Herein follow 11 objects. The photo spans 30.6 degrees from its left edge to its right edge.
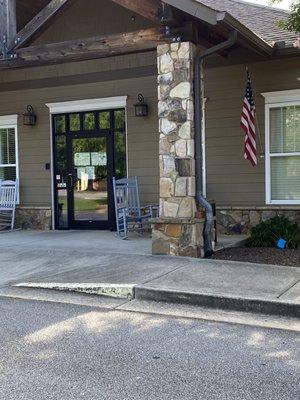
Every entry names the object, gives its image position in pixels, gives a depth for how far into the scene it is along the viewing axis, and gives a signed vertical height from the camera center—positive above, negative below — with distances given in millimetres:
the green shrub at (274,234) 9375 -1200
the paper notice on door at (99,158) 12217 +207
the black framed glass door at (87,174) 12141 -141
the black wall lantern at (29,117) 12781 +1199
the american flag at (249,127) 10070 +702
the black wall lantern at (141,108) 11523 +1233
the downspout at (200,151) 8555 +235
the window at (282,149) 10500 +306
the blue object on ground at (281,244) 9180 -1325
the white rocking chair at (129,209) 10898 -859
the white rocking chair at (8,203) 12938 -807
